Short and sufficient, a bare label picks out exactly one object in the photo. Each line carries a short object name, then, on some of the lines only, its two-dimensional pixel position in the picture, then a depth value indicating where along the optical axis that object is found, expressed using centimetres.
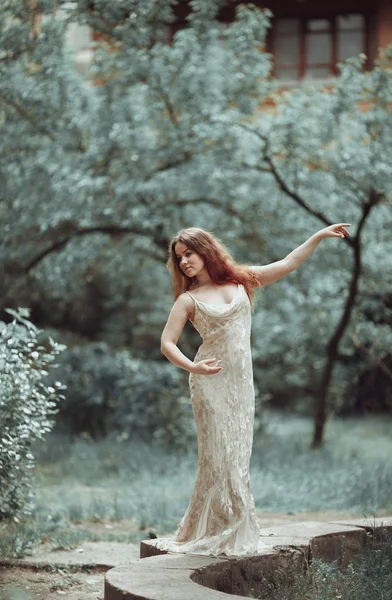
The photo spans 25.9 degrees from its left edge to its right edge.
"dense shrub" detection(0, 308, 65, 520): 593
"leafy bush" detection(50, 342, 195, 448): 1183
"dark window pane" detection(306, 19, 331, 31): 1850
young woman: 477
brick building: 1811
